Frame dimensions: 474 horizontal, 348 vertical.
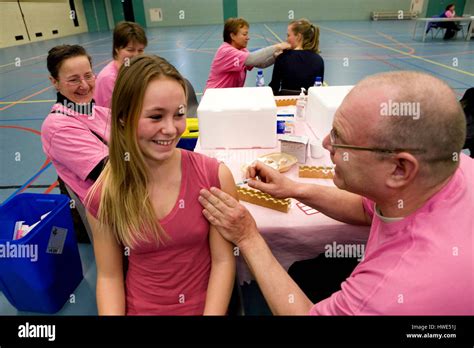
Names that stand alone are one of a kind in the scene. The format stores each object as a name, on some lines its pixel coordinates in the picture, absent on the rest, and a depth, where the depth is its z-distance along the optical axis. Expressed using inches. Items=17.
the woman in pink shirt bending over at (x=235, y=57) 144.6
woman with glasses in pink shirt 68.9
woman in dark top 139.8
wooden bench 760.3
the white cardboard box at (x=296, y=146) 75.9
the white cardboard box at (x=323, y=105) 83.2
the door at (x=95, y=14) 783.1
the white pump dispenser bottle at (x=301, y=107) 106.6
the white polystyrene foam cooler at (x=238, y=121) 83.0
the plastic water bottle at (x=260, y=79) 129.3
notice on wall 791.7
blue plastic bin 68.8
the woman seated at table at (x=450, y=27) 479.5
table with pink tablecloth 57.3
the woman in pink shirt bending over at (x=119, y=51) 112.9
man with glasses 31.3
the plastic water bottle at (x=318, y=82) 116.6
